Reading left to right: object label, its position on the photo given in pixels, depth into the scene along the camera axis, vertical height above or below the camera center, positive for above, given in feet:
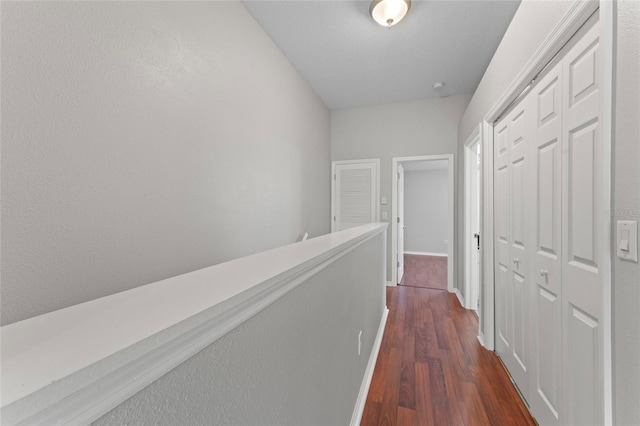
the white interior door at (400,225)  13.87 -0.66
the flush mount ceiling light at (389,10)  6.77 +5.28
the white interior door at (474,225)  10.18 -0.46
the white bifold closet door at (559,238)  3.42 -0.40
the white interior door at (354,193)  13.80 +1.02
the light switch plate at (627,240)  2.65 -0.27
